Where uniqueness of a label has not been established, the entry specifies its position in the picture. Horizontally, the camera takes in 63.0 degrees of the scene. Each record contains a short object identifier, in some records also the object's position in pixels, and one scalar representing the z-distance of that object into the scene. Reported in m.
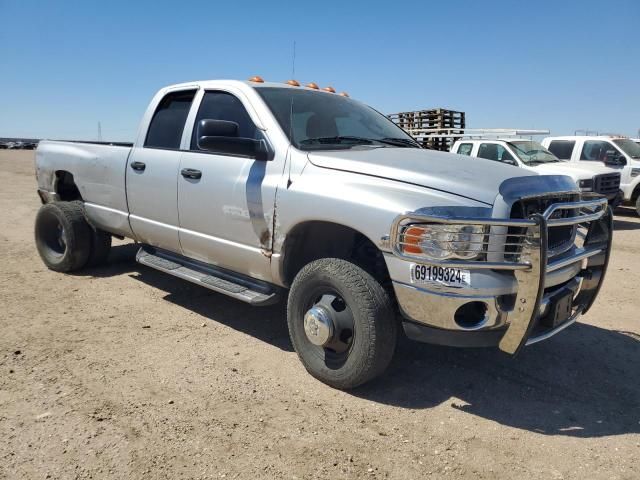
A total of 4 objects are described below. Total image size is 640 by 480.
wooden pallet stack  17.24
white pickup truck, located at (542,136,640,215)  11.91
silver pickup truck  2.75
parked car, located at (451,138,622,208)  10.27
